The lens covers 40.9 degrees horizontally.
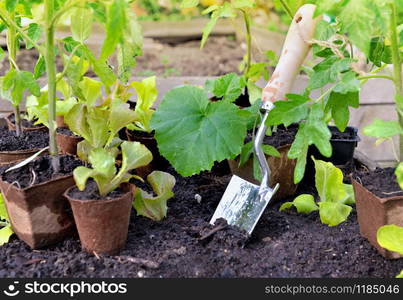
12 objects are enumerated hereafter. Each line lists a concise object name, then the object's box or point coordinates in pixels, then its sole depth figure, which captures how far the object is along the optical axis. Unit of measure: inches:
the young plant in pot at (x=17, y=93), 45.0
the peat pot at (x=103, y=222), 41.5
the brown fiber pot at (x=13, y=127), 61.5
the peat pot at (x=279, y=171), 54.3
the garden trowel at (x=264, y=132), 48.9
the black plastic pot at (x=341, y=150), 59.6
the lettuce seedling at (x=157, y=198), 49.3
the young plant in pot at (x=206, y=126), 49.2
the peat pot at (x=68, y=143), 56.3
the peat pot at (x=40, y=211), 42.3
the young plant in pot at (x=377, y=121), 33.8
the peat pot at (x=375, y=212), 40.9
